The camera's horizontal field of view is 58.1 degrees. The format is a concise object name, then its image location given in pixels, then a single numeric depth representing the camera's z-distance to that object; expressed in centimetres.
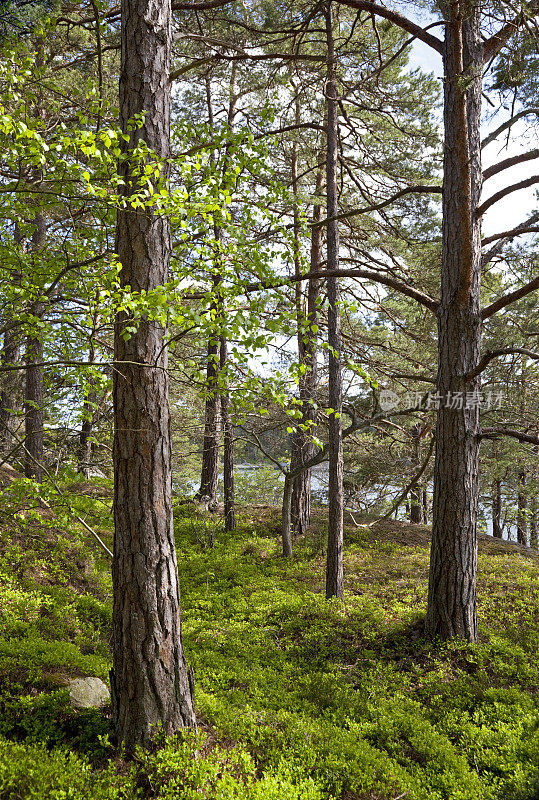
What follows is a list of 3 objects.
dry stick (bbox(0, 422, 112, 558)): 389
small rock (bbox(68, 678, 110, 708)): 437
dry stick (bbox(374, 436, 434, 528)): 794
